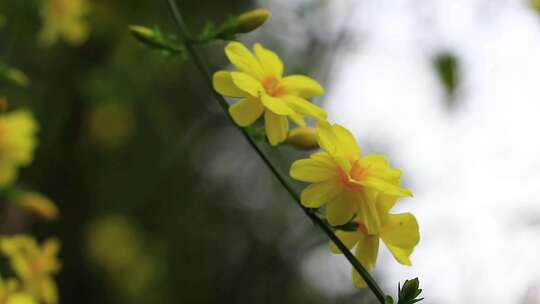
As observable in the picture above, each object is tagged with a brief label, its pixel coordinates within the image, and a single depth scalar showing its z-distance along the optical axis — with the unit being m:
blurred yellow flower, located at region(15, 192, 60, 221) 1.03
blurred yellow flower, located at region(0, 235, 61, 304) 0.98
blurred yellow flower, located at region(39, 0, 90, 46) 1.17
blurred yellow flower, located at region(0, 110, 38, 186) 1.04
